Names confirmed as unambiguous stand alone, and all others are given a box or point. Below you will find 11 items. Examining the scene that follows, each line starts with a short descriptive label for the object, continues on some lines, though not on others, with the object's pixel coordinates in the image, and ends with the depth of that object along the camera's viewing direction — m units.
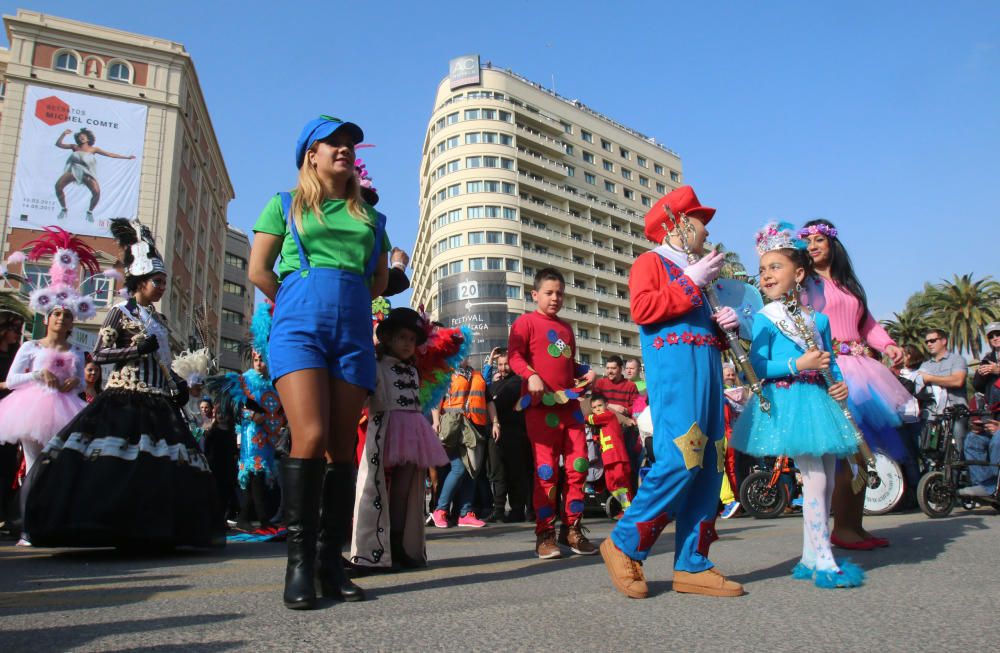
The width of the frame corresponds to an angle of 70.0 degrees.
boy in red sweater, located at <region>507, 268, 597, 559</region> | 4.62
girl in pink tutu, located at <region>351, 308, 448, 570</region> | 3.94
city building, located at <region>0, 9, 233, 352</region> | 37.78
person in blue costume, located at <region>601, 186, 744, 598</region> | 3.12
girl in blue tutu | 3.38
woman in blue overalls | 2.95
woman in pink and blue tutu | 4.40
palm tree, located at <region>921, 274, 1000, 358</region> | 39.19
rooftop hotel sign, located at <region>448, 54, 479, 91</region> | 72.56
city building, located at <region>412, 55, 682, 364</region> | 67.62
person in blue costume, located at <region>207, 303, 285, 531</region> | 6.12
